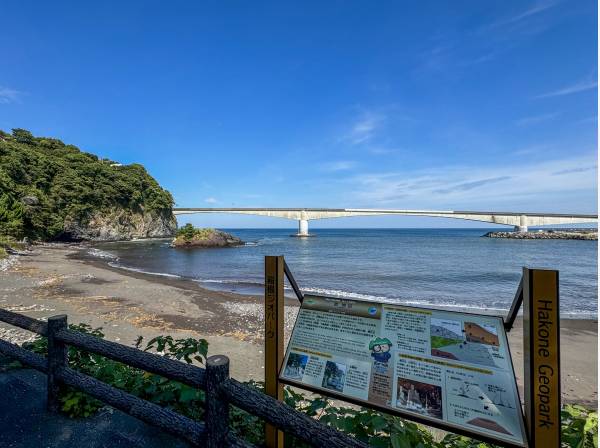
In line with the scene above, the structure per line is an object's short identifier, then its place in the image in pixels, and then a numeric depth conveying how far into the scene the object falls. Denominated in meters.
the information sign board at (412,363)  1.49
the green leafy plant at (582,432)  1.63
